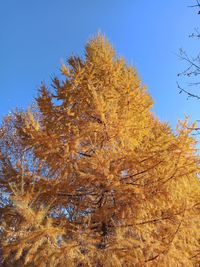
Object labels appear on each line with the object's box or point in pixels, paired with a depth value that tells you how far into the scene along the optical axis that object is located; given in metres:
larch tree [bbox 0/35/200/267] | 3.07
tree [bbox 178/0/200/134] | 2.04
